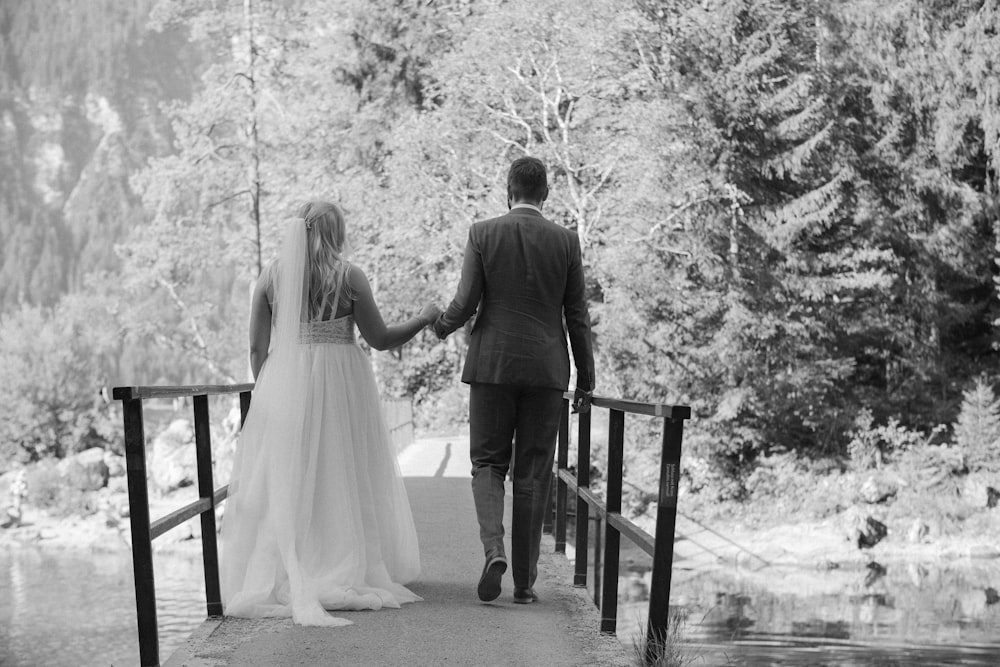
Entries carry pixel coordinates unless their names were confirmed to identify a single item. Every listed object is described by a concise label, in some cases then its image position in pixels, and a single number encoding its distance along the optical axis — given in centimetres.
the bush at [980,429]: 2369
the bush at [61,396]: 3994
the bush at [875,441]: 2383
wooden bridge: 416
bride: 517
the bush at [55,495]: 3344
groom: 502
